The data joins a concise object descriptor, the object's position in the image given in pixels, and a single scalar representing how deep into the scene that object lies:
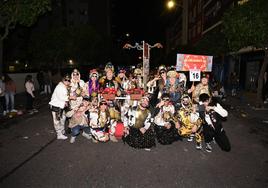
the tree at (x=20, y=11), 12.64
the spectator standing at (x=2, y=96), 10.84
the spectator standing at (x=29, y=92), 11.37
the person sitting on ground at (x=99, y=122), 6.88
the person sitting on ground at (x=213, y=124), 6.23
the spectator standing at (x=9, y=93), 11.27
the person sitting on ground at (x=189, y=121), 6.62
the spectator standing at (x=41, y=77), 19.89
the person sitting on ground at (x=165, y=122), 6.79
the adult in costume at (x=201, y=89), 7.67
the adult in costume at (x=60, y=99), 7.12
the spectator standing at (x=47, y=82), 19.72
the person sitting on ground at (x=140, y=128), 6.47
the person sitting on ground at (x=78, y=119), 6.96
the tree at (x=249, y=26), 11.38
